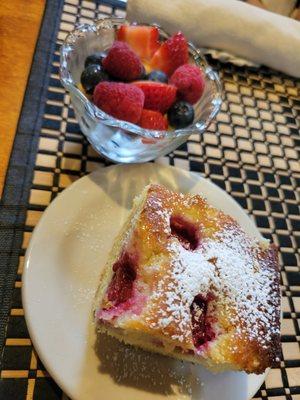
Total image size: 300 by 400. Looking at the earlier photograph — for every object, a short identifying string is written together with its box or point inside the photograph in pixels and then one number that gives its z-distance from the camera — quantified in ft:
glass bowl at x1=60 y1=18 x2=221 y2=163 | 0.63
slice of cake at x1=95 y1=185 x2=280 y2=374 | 0.49
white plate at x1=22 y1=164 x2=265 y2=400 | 0.51
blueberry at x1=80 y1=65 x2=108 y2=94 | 0.68
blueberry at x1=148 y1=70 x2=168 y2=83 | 0.71
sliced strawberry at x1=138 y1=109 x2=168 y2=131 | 0.66
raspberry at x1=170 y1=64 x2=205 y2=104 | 0.71
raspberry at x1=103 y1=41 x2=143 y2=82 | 0.69
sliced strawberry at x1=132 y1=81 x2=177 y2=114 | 0.68
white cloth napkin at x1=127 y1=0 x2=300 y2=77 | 0.92
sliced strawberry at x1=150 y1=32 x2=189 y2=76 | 0.76
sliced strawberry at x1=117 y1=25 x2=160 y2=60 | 0.77
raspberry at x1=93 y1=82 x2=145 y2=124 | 0.63
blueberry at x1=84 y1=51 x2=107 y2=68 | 0.71
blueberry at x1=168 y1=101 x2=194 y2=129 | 0.70
